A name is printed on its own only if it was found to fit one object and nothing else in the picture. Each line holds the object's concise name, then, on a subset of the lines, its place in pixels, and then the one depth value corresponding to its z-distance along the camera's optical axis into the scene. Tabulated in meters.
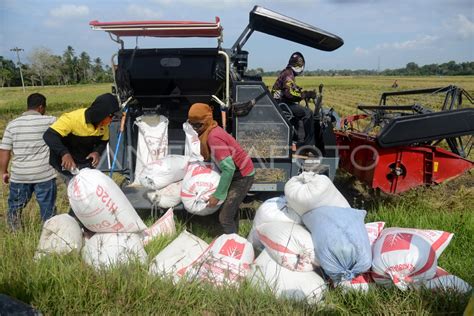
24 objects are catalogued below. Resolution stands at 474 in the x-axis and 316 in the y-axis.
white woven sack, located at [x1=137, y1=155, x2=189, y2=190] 4.25
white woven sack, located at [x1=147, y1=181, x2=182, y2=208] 4.23
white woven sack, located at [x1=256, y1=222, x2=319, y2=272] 2.79
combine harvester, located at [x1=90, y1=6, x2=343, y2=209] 4.34
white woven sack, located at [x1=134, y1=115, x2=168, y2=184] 4.83
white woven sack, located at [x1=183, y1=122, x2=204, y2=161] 4.63
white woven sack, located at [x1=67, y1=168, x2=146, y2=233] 3.23
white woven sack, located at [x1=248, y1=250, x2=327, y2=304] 2.60
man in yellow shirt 3.60
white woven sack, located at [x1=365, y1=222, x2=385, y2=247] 3.10
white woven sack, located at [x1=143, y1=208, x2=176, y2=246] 3.57
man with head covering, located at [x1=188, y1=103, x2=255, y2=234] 3.52
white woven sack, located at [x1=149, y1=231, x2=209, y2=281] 2.86
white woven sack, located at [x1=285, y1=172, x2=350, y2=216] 3.04
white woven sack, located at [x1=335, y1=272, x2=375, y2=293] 2.67
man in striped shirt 3.92
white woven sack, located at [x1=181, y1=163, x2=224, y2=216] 3.85
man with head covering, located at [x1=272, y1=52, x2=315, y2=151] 4.97
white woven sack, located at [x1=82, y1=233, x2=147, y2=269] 2.89
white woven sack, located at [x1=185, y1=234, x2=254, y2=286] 2.73
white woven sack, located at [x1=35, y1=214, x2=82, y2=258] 3.04
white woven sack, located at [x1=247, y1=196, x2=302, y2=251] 3.28
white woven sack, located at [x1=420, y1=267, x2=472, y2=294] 2.54
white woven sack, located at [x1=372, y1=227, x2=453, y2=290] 2.61
